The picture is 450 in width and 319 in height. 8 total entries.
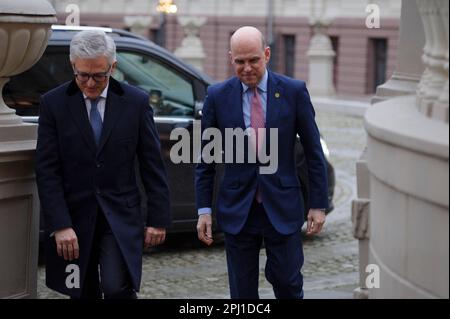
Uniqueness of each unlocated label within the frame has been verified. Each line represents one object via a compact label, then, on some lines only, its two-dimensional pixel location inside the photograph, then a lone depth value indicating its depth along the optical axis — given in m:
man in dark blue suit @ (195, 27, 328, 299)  7.13
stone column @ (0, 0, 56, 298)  7.43
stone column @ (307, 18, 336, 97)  35.78
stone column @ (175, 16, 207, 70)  37.22
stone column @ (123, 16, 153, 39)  40.28
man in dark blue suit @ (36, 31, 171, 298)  6.94
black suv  11.32
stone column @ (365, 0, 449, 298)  4.81
